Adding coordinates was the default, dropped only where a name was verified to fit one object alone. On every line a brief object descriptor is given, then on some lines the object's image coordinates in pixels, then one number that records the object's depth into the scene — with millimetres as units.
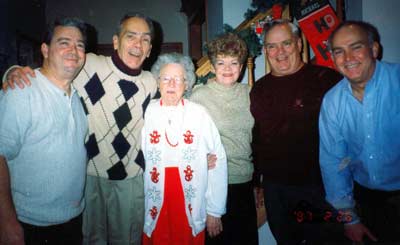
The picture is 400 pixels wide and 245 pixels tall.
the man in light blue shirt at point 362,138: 1739
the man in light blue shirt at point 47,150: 1482
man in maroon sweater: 2068
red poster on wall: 2672
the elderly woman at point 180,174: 1929
